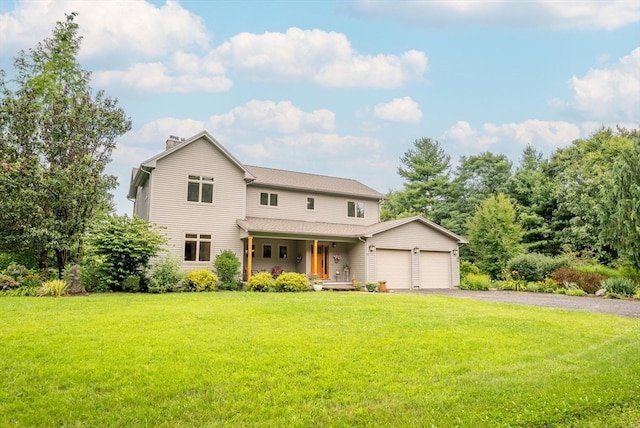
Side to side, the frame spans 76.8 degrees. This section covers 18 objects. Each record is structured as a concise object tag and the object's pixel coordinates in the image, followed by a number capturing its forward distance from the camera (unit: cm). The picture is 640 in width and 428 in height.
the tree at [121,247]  1560
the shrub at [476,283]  2190
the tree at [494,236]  2762
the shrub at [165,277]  1569
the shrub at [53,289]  1347
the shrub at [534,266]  2150
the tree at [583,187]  2773
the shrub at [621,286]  1617
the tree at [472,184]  3738
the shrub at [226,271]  1777
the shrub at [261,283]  1709
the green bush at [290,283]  1709
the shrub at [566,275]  1923
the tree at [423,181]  3925
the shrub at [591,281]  1836
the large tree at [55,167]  1563
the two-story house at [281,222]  1867
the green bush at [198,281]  1659
